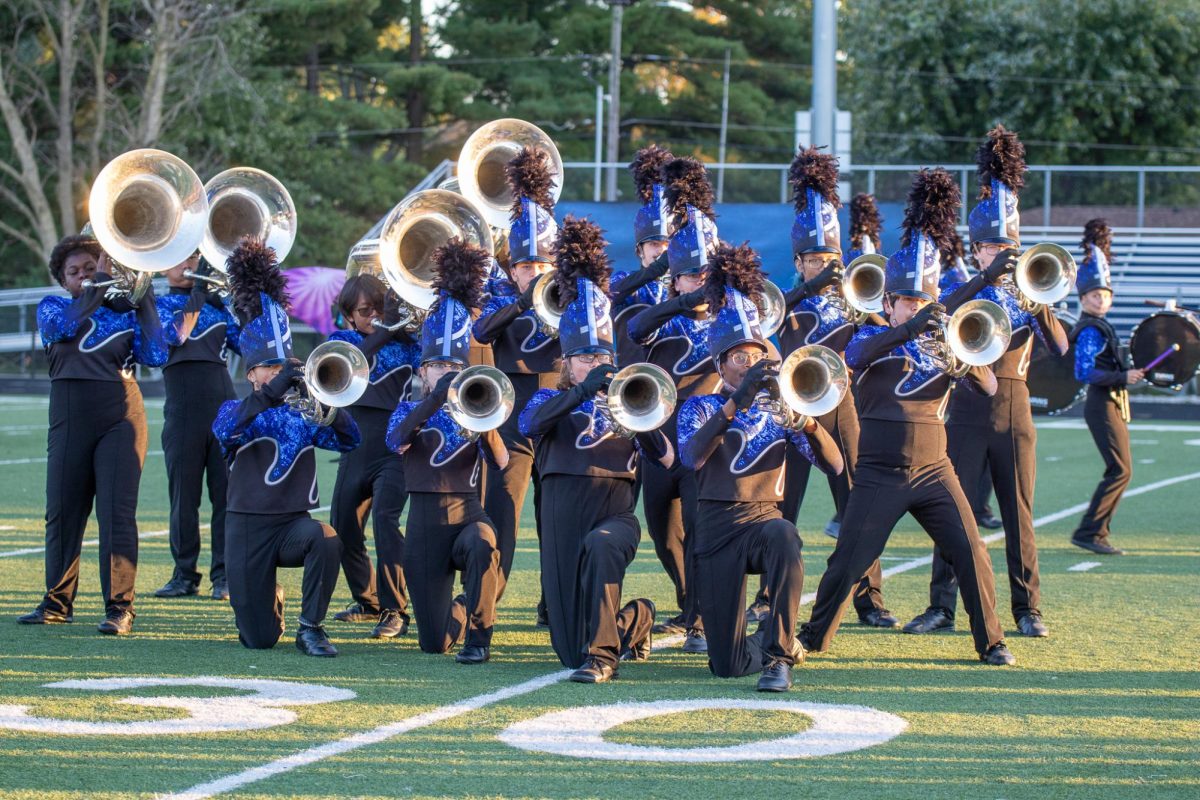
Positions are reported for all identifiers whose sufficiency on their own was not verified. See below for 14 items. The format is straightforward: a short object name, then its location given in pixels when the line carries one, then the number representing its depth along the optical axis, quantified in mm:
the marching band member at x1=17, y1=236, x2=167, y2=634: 15062
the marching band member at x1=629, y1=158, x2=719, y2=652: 14773
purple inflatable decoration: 42844
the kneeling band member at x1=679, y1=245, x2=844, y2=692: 12906
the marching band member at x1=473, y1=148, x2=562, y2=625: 15203
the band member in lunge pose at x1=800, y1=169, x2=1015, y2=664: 13820
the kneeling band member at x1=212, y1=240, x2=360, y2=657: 14086
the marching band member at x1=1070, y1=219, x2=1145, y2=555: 20672
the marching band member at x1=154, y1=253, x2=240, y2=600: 16781
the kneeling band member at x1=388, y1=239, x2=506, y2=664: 14031
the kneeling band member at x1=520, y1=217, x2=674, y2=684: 13336
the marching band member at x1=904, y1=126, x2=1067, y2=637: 15250
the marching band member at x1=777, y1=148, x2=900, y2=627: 15977
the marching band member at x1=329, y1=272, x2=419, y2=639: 15203
